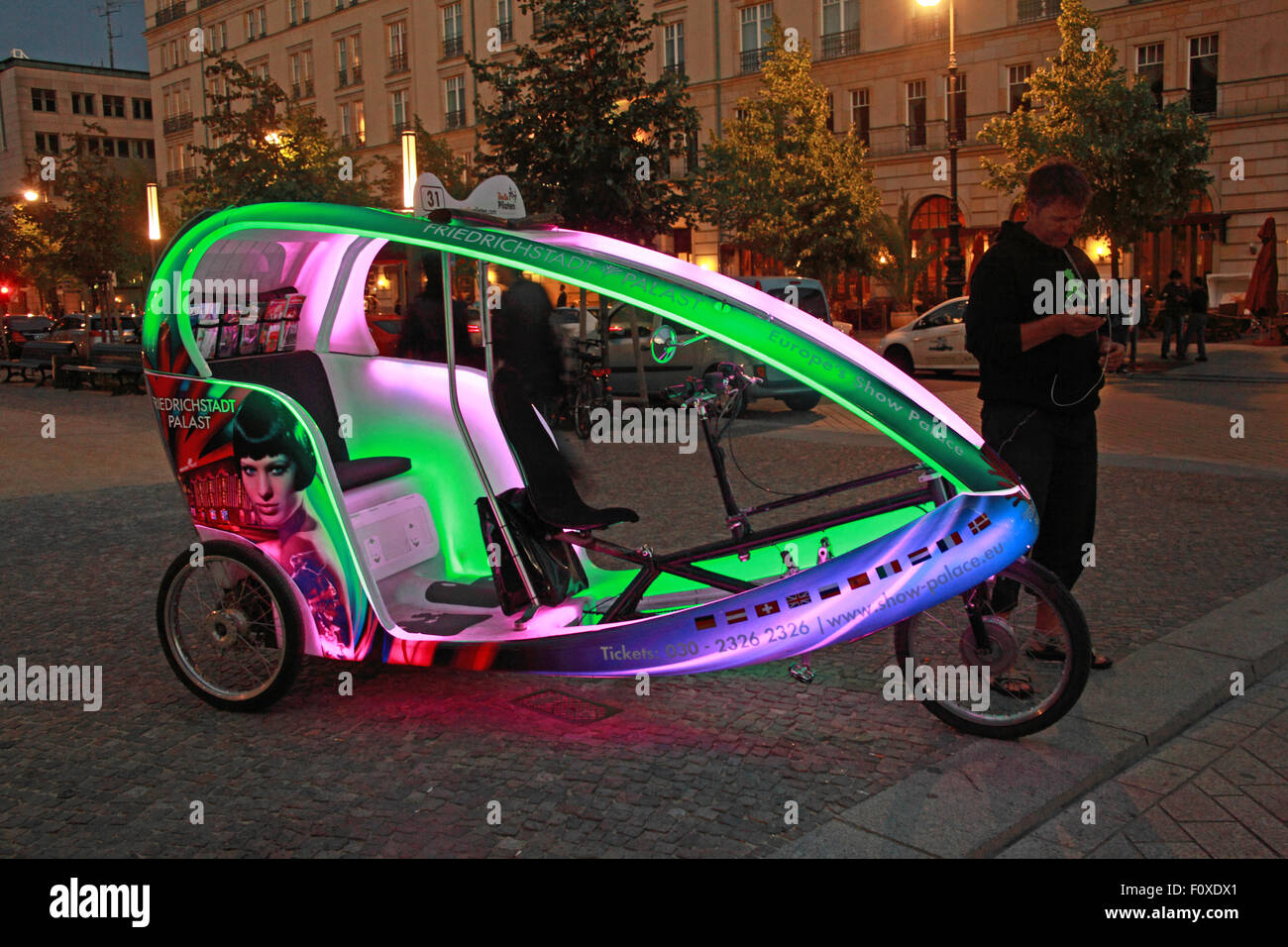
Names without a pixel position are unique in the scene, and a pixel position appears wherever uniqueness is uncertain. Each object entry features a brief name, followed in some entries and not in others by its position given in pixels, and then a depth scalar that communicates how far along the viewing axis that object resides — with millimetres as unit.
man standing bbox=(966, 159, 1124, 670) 4340
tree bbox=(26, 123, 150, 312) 29953
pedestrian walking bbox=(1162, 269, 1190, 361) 21969
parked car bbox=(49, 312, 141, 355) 23844
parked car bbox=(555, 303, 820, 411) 13222
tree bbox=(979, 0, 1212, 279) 20422
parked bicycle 13281
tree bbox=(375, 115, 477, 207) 37531
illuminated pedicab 3695
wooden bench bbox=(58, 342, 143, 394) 20594
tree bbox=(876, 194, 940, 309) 33875
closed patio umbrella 23134
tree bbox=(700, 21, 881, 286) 31094
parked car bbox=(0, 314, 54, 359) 34575
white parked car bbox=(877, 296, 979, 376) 19531
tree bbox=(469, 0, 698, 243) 15344
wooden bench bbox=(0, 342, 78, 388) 22609
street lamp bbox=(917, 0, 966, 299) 27516
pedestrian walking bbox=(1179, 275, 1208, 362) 21469
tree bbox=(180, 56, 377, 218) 23891
